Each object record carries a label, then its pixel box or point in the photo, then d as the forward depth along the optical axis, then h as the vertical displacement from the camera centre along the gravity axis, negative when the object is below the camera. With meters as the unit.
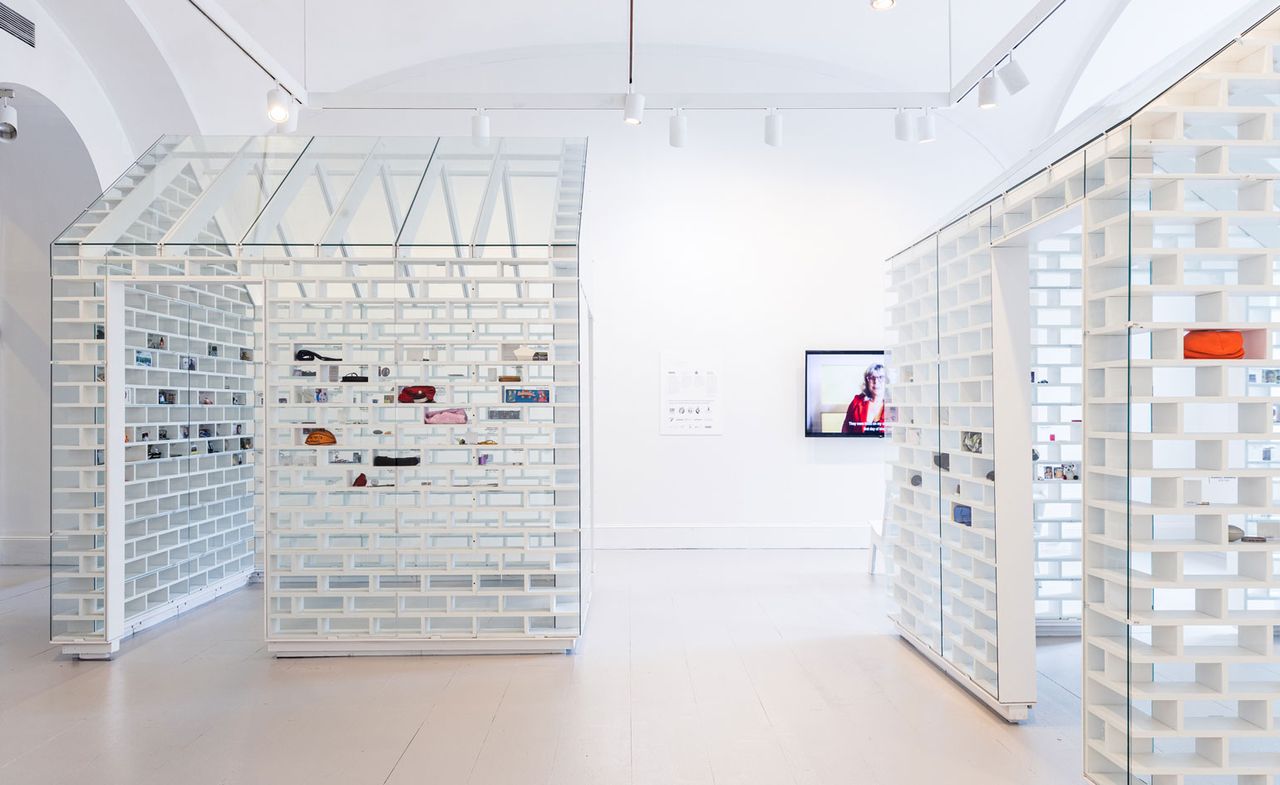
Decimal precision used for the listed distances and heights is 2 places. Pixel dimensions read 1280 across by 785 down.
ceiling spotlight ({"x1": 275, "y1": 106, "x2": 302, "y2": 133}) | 5.95 +1.94
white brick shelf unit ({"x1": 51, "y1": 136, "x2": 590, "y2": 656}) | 4.71 -0.17
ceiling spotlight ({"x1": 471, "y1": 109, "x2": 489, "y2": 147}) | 6.53 +2.12
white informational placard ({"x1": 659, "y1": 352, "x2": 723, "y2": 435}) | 8.23 -0.06
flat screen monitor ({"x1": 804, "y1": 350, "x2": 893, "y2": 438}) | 8.20 -0.02
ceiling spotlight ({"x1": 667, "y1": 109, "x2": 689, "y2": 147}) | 6.61 +2.11
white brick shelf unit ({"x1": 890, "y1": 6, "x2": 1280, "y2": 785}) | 2.67 -0.13
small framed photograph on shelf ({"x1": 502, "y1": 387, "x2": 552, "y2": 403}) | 4.75 -0.02
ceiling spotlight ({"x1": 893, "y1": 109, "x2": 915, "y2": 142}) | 6.80 +2.18
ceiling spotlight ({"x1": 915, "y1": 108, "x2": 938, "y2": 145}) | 6.84 +2.18
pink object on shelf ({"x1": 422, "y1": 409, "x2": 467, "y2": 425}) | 4.76 -0.13
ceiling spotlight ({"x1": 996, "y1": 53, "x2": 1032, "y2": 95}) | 5.42 +2.07
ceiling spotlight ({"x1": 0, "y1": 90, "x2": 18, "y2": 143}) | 5.98 +1.99
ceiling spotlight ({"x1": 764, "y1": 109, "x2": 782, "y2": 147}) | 6.67 +2.13
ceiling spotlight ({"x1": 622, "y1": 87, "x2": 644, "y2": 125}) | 5.97 +2.06
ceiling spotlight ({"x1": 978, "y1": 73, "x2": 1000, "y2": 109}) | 5.79 +2.09
